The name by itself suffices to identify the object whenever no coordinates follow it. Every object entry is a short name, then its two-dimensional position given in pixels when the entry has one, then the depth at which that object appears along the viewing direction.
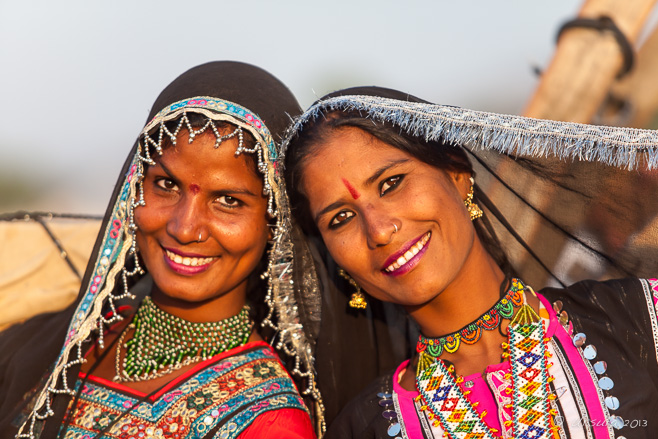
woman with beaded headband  2.85
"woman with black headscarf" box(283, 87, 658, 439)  2.49
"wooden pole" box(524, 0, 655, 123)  4.14
